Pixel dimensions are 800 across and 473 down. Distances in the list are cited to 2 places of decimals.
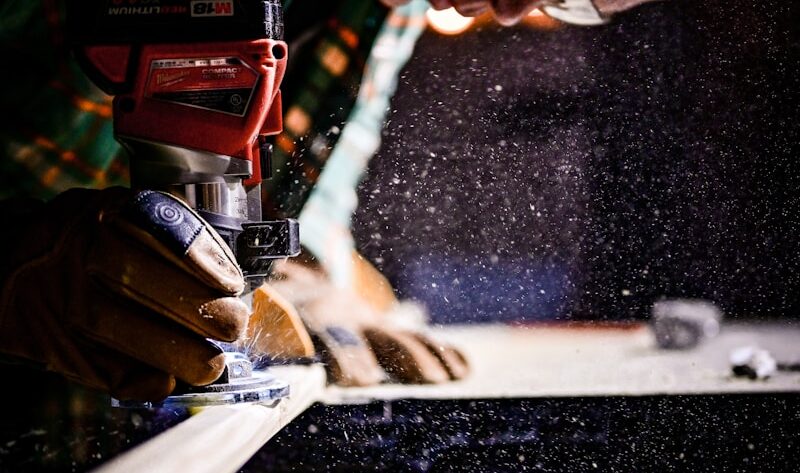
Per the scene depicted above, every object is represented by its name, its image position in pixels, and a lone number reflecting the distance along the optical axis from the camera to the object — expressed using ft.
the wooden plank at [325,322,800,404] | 5.21
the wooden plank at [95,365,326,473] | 3.18
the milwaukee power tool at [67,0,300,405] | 3.29
